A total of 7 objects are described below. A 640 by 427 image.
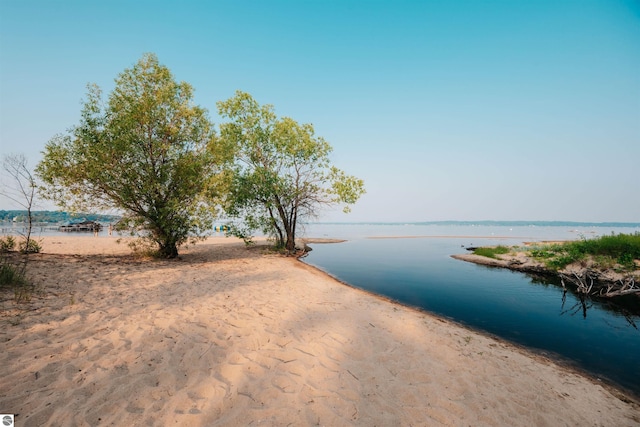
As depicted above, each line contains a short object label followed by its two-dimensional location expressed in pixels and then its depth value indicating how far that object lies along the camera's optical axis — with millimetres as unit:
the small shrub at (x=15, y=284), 6680
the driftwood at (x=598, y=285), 12405
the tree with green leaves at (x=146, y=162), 12922
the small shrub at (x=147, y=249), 15361
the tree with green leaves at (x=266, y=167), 20109
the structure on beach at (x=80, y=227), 46950
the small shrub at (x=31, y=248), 11858
